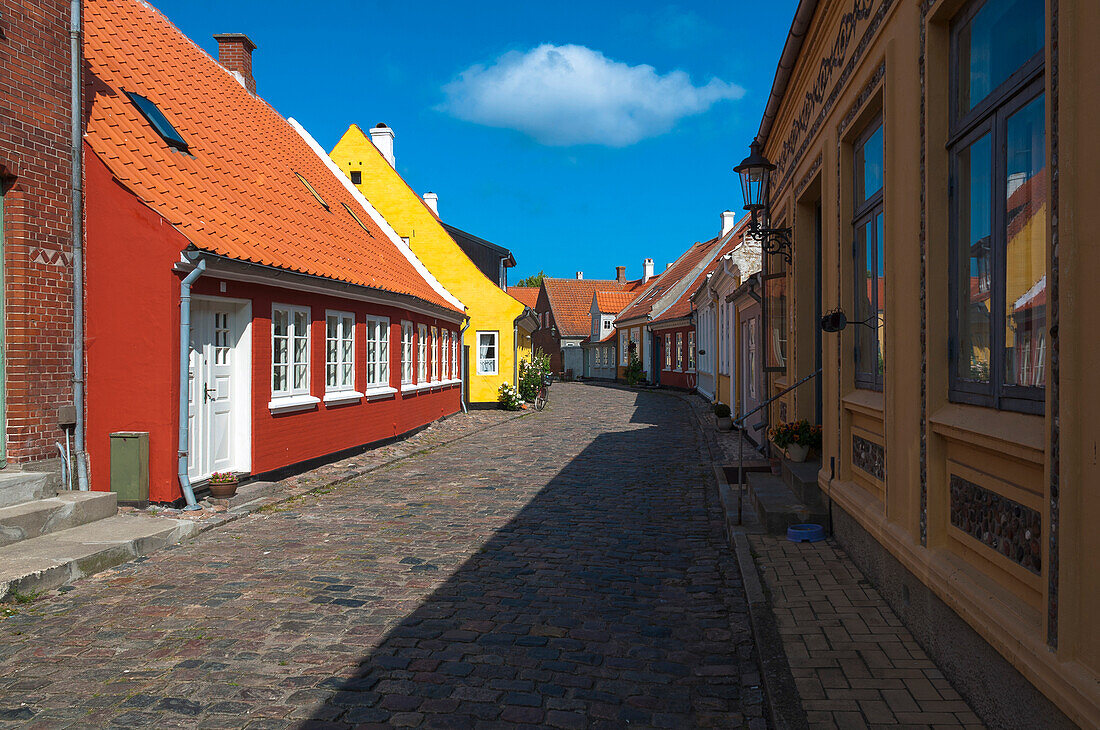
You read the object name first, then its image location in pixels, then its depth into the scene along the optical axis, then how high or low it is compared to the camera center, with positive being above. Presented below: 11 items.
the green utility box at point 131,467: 7.94 -0.98
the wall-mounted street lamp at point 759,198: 9.60 +2.06
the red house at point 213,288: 8.06 +0.93
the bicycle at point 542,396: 25.20 -0.98
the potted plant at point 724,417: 18.05 -1.17
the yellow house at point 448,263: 23.09 +2.97
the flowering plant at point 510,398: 24.11 -0.98
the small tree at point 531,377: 24.89 -0.37
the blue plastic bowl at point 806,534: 6.76 -1.40
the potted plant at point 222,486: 8.70 -1.28
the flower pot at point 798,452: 8.34 -0.90
